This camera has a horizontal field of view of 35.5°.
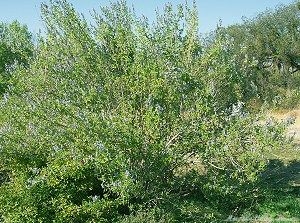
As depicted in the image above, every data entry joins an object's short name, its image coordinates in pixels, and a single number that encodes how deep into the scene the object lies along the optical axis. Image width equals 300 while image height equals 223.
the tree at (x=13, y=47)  16.19
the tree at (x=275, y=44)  42.19
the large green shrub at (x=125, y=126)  13.34
